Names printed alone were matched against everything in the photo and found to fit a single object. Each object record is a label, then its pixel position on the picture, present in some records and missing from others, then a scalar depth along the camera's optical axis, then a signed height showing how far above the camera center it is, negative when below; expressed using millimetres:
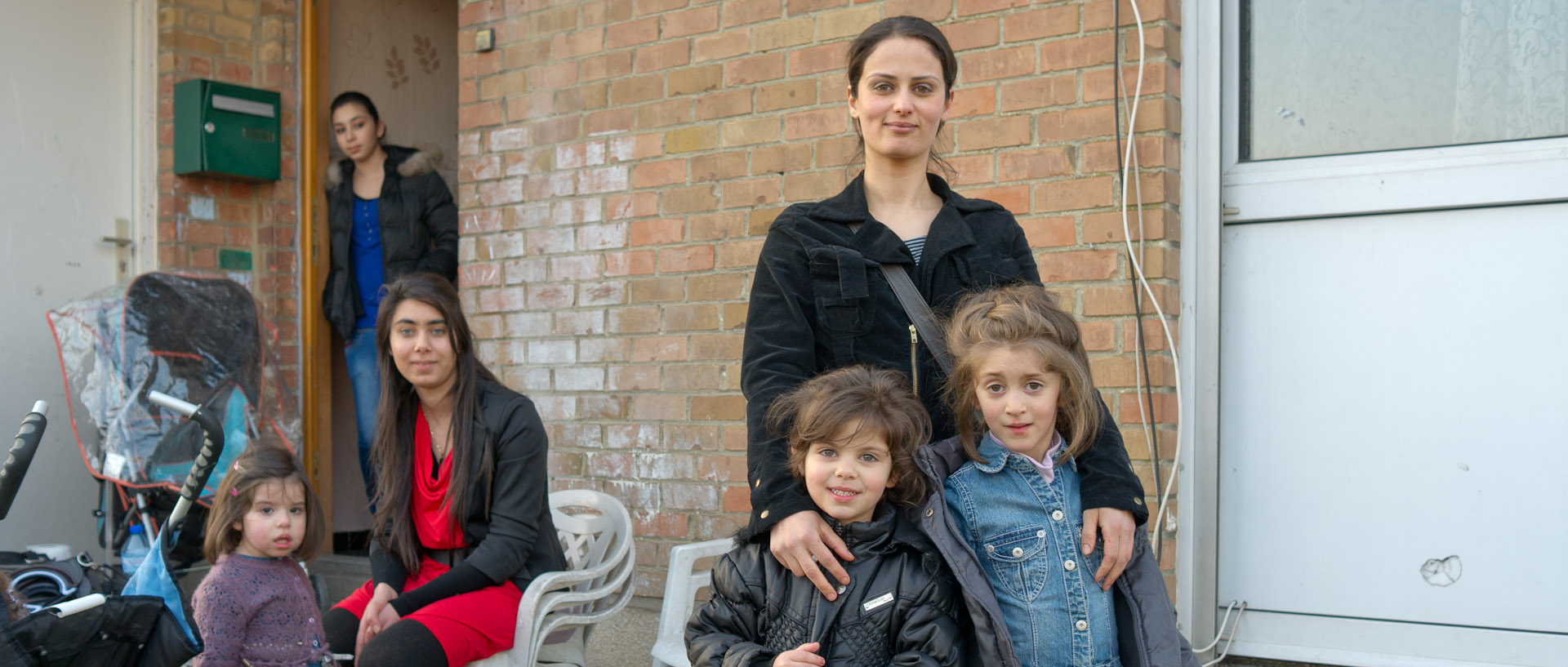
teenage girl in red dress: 2938 -440
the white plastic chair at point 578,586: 2869 -713
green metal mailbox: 5254 +827
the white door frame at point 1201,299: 3420 +67
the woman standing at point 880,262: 2074 +98
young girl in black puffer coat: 1971 -434
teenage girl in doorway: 5344 +393
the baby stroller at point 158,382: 4152 -267
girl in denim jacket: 1962 -317
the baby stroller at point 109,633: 2457 -700
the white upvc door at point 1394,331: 3104 -20
